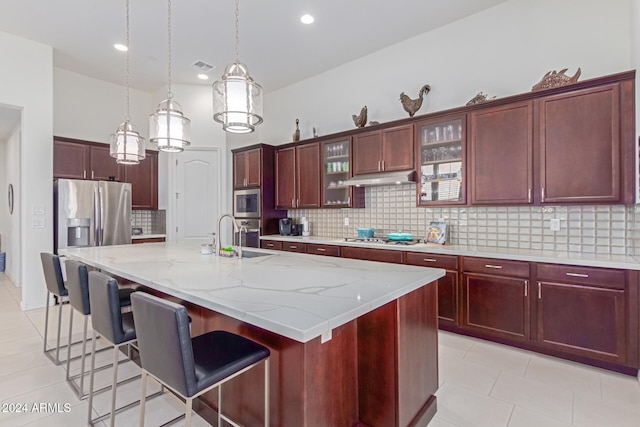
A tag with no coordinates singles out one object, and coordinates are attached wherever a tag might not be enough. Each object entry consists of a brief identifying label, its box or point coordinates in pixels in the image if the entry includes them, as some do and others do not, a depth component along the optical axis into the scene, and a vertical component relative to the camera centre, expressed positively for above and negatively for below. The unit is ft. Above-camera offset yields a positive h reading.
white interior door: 18.74 +1.18
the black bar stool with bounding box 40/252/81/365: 8.41 -1.76
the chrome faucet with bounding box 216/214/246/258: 8.91 -0.94
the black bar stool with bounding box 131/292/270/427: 3.94 -2.04
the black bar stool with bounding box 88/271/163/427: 5.51 -1.90
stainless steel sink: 9.59 -1.25
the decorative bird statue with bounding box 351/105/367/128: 14.01 +4.19
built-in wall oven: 17.11 -1.11
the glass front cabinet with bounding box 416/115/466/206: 11.14 +1.92
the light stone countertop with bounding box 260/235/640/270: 7.81 -1.21
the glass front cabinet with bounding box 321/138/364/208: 14.39 +1.72
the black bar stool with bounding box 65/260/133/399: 6.88 -1.78
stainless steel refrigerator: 14.53 +0.04
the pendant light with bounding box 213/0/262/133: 7.01 +2.60
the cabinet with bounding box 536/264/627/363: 7.77 -2.57
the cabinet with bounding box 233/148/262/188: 17.20 +2.54
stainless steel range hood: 12.17 +1.37
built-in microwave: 17.24 +0.56
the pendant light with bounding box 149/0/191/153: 8.93 +2.48
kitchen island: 4.28 -1.98
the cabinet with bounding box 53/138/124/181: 15.29 +2.66
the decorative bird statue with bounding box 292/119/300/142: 16.93 +4.17
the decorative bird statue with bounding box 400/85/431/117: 12.33 +4.34
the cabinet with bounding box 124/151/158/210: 18.10 +1.89
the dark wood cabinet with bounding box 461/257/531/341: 9.07 -2.57
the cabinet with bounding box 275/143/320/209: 15.61 +1.86
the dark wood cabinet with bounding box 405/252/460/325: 10.28 -2.45
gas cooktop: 12.24 -1.15
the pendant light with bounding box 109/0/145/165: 10.32 +2.30
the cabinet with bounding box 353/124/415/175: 12.44 +2.59
